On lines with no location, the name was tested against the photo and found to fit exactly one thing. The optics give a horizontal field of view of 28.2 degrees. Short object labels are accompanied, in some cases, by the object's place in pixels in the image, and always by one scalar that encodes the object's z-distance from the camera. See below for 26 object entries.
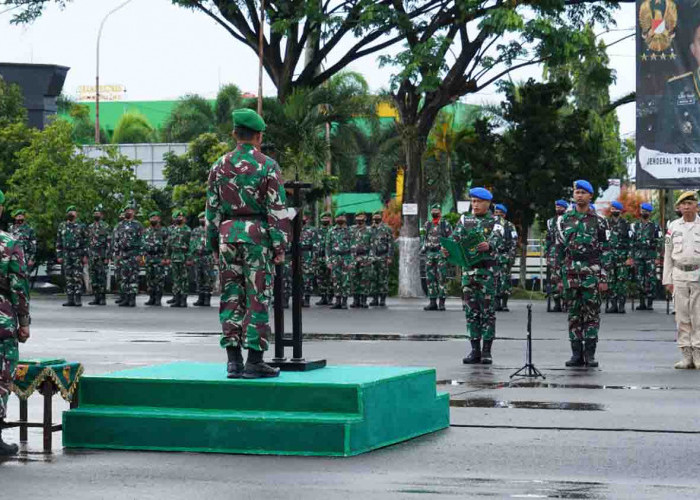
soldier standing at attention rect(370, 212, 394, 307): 31.23
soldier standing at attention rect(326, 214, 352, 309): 30.67
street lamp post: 62.72
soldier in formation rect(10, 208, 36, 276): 30.41
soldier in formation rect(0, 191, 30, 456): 9.34
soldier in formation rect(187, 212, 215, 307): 31.28
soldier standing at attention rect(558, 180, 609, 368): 15.36
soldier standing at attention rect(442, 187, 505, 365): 15.66
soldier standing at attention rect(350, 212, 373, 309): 30.95
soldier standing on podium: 9.96
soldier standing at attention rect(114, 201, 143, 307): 31.28
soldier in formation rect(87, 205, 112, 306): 32.09
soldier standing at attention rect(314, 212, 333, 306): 32.47
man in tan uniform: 15.41
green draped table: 9.66
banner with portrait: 29.22
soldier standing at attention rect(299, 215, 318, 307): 31.80
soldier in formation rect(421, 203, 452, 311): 29.17
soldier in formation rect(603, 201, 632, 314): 28.58
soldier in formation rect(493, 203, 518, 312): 24.19
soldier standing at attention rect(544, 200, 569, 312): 25.38
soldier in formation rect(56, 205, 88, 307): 31.33
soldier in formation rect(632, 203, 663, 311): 29.64
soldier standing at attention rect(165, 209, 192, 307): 31.28
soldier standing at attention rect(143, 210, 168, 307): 31.84
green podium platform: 9.23
